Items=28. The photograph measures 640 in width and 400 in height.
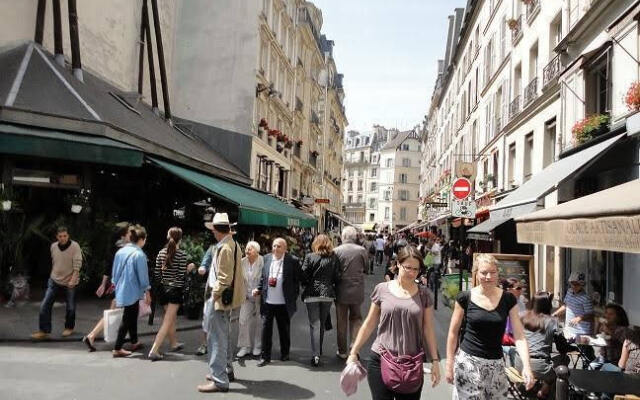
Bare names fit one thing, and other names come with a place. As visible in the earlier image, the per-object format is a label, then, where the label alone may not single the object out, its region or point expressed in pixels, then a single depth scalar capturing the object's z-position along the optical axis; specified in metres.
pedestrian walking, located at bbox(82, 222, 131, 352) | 7.15
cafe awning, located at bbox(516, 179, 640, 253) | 3.61
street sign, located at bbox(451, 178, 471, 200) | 11.12
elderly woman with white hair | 7.51
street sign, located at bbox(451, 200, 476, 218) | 9.89
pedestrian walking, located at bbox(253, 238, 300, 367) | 7.27
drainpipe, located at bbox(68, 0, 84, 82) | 13.78
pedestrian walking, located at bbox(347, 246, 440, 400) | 3.76
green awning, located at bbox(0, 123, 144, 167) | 9.98
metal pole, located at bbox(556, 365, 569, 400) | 4.17
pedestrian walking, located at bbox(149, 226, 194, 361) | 6.88
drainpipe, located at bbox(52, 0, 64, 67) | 13.39
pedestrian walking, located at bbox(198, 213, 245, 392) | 5.72
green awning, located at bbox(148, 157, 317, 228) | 12.46
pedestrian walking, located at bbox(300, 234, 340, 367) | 7.26
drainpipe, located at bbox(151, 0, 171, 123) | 18.59
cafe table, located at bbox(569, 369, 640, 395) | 4.34
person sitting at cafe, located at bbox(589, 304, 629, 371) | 5.94
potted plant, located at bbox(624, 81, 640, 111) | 8.83
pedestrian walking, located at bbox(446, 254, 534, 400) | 3.86
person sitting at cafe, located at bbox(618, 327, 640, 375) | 5.36
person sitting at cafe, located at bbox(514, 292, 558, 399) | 5.28
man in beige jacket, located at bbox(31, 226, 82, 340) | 7.64
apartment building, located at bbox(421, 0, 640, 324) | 9.87
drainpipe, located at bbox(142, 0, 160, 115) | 17.88
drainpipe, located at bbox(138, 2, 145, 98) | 18.33
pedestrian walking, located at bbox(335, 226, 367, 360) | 7.42
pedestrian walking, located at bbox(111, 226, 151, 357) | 6.95
